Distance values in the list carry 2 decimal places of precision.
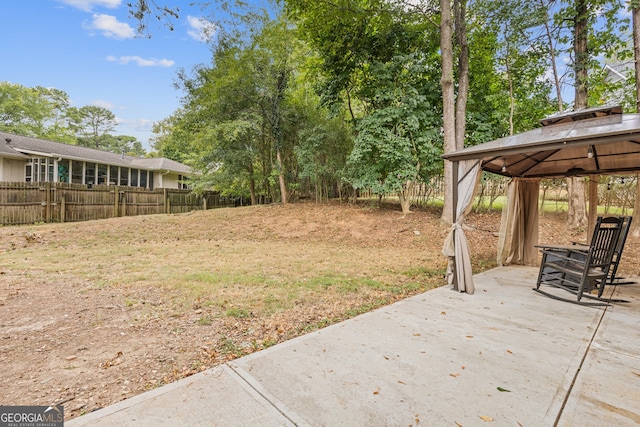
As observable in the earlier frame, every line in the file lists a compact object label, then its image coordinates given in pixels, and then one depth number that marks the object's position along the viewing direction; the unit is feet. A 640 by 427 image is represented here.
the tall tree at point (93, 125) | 106.42
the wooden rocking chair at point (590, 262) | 12.93
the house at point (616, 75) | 52.66
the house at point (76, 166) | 45.16
